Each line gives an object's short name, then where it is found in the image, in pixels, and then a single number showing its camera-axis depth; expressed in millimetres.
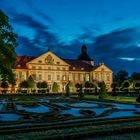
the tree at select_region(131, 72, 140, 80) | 85525
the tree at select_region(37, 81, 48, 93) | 55000
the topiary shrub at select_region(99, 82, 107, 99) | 31553
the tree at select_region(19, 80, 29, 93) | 51844
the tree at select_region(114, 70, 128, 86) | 90188
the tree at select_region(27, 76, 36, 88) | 51547
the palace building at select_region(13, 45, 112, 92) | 59656
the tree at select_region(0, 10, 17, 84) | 11680
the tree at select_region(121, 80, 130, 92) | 50250
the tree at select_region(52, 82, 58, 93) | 52406
